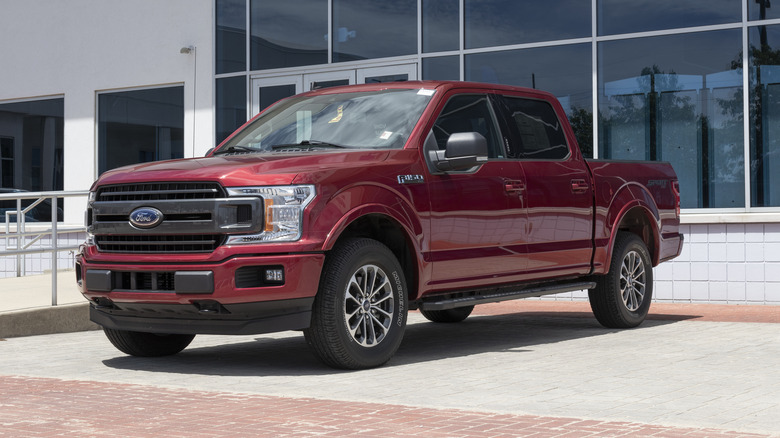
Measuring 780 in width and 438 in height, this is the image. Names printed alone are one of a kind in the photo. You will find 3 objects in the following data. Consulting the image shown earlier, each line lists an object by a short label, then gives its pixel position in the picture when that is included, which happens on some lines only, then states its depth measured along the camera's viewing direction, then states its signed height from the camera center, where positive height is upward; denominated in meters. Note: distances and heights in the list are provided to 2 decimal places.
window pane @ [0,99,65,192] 20.38 +1.49
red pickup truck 7.41 +0.03
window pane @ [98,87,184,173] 19.06 +1.70
